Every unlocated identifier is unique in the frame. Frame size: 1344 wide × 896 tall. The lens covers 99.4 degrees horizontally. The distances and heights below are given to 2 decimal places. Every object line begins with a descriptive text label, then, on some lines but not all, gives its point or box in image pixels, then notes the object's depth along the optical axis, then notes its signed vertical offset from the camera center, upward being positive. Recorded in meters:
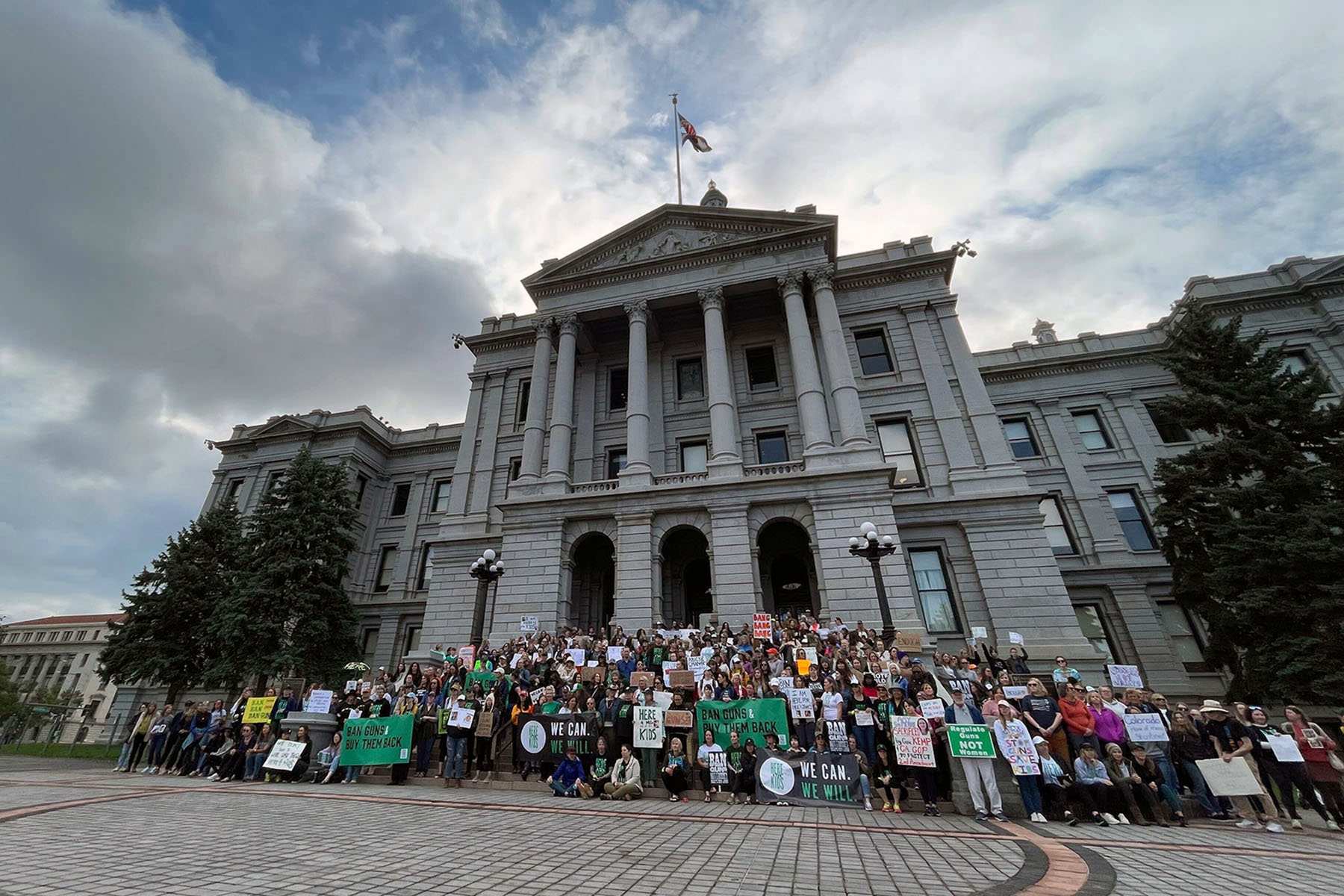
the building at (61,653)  68.75 +11.88
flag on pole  28.56 +26.74
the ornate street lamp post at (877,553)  14.86 +4.15
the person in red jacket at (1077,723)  8.89 -0.02
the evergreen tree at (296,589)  24.53 +6.58
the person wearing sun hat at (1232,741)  8.09 -0.35
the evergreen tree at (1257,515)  14.78 +5.42
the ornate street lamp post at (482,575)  16.31 +4.38
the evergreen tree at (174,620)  25.52 +5.51
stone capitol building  20.77 +11.36
